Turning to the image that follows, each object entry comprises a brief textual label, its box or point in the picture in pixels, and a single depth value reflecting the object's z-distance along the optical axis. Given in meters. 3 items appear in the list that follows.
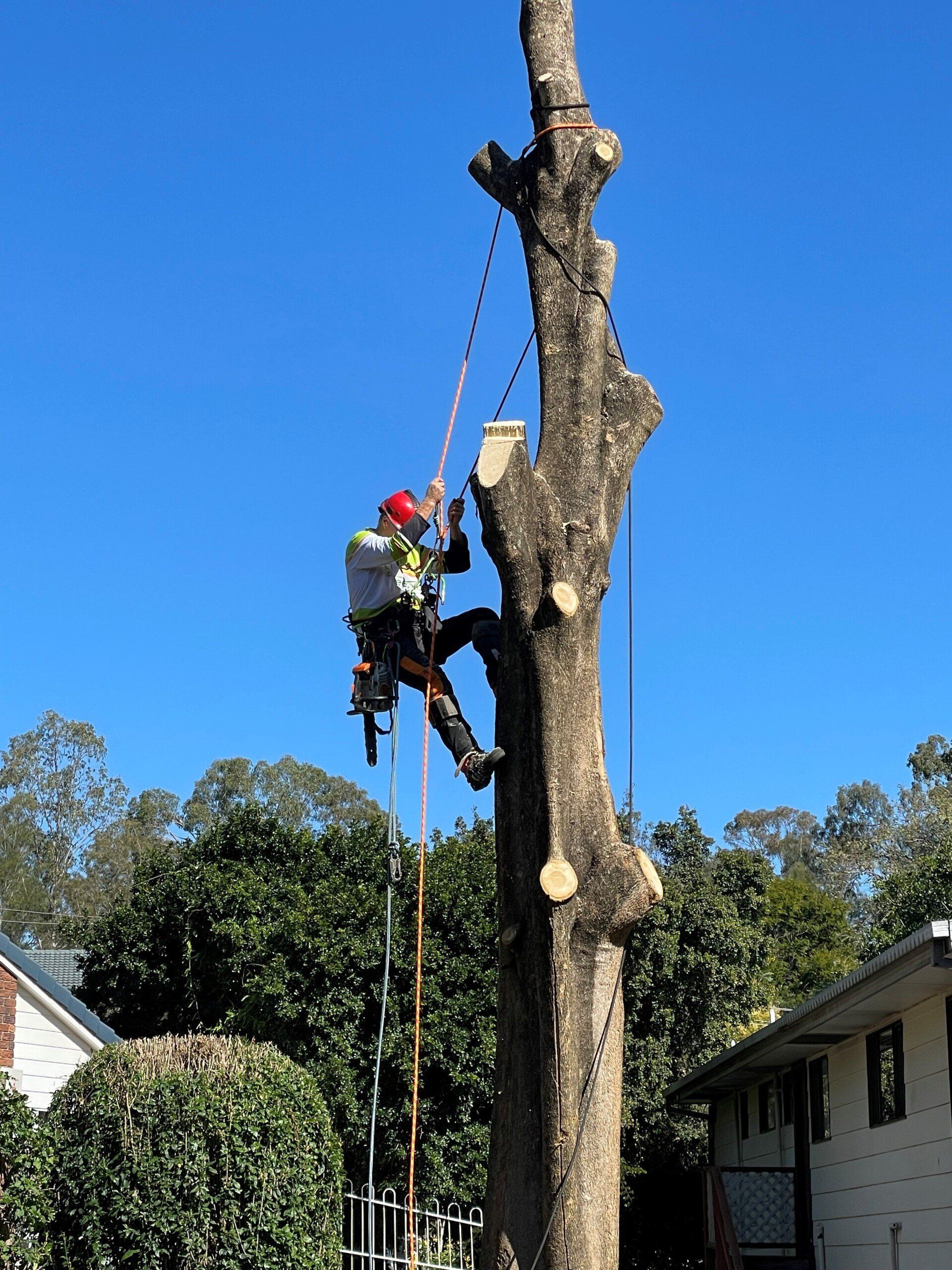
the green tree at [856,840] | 46.56
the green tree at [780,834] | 75.75
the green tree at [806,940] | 43.25
